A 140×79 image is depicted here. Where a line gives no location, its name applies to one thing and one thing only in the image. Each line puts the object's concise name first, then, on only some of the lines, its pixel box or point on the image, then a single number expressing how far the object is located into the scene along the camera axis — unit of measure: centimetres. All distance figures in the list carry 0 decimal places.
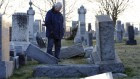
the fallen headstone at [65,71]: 524
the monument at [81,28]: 1553
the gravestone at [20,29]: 808
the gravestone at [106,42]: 552
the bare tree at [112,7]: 2486
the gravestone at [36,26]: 1603
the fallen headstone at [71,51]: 790
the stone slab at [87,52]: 811
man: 673
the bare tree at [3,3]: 2544
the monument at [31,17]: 1463
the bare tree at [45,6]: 2634
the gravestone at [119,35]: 1780
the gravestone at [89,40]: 1253
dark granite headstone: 1462
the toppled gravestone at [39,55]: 650
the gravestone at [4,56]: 505
